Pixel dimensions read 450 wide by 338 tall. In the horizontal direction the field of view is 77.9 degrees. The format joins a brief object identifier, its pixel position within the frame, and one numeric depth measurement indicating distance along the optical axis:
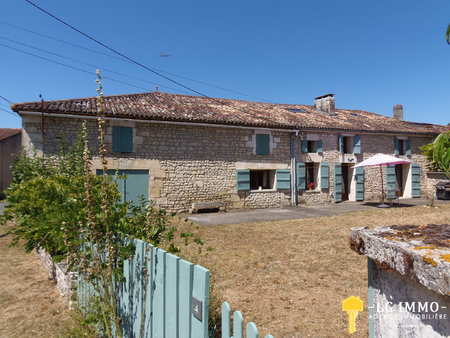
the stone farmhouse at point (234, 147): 10.16
